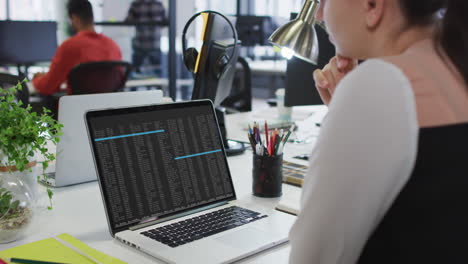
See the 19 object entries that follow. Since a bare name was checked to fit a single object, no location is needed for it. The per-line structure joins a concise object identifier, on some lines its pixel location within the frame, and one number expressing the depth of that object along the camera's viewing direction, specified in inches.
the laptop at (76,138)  52.1
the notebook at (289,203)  47.7
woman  25.0
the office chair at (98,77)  130.2
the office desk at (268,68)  220.7
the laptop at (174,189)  39.9
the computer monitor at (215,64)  64.6
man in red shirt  146.6
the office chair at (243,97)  127.4
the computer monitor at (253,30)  197.9
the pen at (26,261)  34.6
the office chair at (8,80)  87.0
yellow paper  36.9
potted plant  39.7
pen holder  52.2
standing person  221.5
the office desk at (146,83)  165.4
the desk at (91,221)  38.9
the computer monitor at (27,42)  169.6
